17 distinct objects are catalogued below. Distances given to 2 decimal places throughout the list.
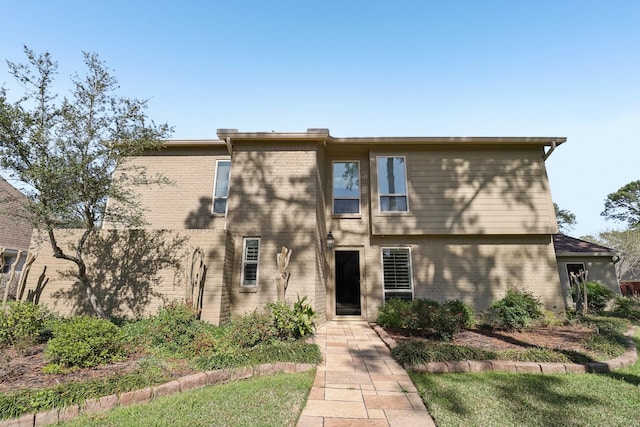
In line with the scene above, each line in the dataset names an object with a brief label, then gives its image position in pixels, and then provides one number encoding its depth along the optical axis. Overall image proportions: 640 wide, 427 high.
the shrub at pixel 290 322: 5.49
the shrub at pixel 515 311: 6.96
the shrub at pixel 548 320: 7.74
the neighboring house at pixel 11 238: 13.16
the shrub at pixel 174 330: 4.98
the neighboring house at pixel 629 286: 19.60
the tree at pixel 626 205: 24.00
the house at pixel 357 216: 7.98
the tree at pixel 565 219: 27.33
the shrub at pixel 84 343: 4.04
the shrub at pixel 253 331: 5.03
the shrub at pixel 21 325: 4.99
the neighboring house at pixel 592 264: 11.13
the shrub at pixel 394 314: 7.07
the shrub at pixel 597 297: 10.24
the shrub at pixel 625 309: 9.37
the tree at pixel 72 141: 5.41
